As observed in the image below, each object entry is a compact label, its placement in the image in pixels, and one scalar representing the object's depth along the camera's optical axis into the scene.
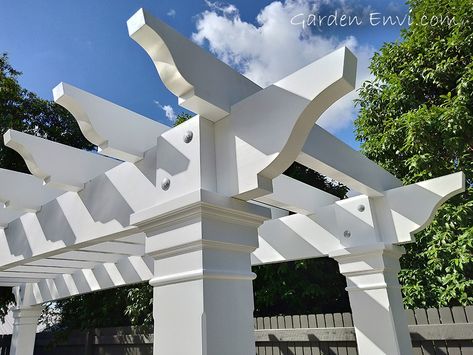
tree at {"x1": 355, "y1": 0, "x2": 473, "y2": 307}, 4.58
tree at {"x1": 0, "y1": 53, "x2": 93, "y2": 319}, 7.09
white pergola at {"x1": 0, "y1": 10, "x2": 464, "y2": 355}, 1.19
